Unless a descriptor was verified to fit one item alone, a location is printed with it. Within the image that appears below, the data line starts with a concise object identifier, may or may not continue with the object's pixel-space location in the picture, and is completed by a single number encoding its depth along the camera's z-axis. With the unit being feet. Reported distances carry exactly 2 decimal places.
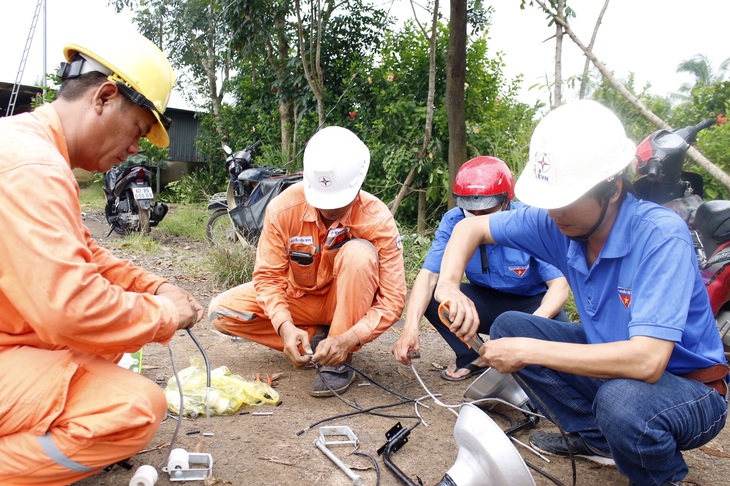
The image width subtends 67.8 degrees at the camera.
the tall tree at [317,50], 26.15
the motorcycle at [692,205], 10.61
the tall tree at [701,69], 64.90
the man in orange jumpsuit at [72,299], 5.00
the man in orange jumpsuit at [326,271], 9.92
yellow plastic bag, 8.89
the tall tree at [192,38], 39.52
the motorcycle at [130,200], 24.61
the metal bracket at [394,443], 7.48
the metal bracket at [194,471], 6.98
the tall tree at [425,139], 20.28
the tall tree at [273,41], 28.31
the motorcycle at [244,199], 18.71
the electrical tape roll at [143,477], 6.53
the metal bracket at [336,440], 7.53
